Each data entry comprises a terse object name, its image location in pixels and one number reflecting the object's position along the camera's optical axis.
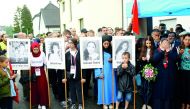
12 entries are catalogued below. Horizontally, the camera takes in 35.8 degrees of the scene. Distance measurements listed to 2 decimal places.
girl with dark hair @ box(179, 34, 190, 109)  6.14
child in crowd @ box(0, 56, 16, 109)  5.86
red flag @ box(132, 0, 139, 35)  7.71
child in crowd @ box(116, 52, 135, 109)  6.68
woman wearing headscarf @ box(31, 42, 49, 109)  7.07
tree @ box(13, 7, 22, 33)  86.79
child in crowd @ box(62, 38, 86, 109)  7.09
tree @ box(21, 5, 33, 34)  82.04
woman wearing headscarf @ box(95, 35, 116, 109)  7.02
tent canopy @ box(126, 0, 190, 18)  6.75
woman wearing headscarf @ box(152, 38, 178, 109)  5.96
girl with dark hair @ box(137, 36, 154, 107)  6.55
